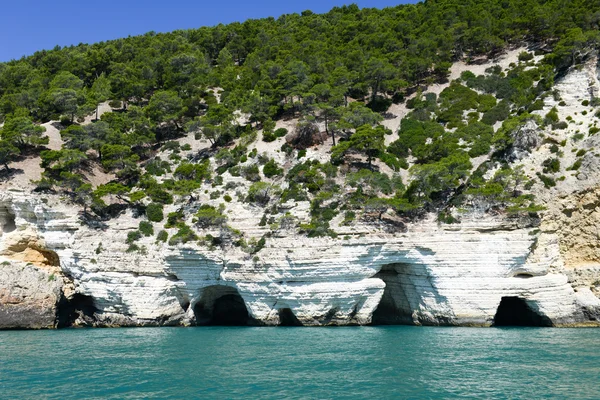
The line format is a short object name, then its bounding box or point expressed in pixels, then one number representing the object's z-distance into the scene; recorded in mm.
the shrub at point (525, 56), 56594
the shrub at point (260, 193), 40312
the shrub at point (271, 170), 44594
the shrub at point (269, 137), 49656
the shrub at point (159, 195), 41812
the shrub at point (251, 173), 44094
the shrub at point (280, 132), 50094
